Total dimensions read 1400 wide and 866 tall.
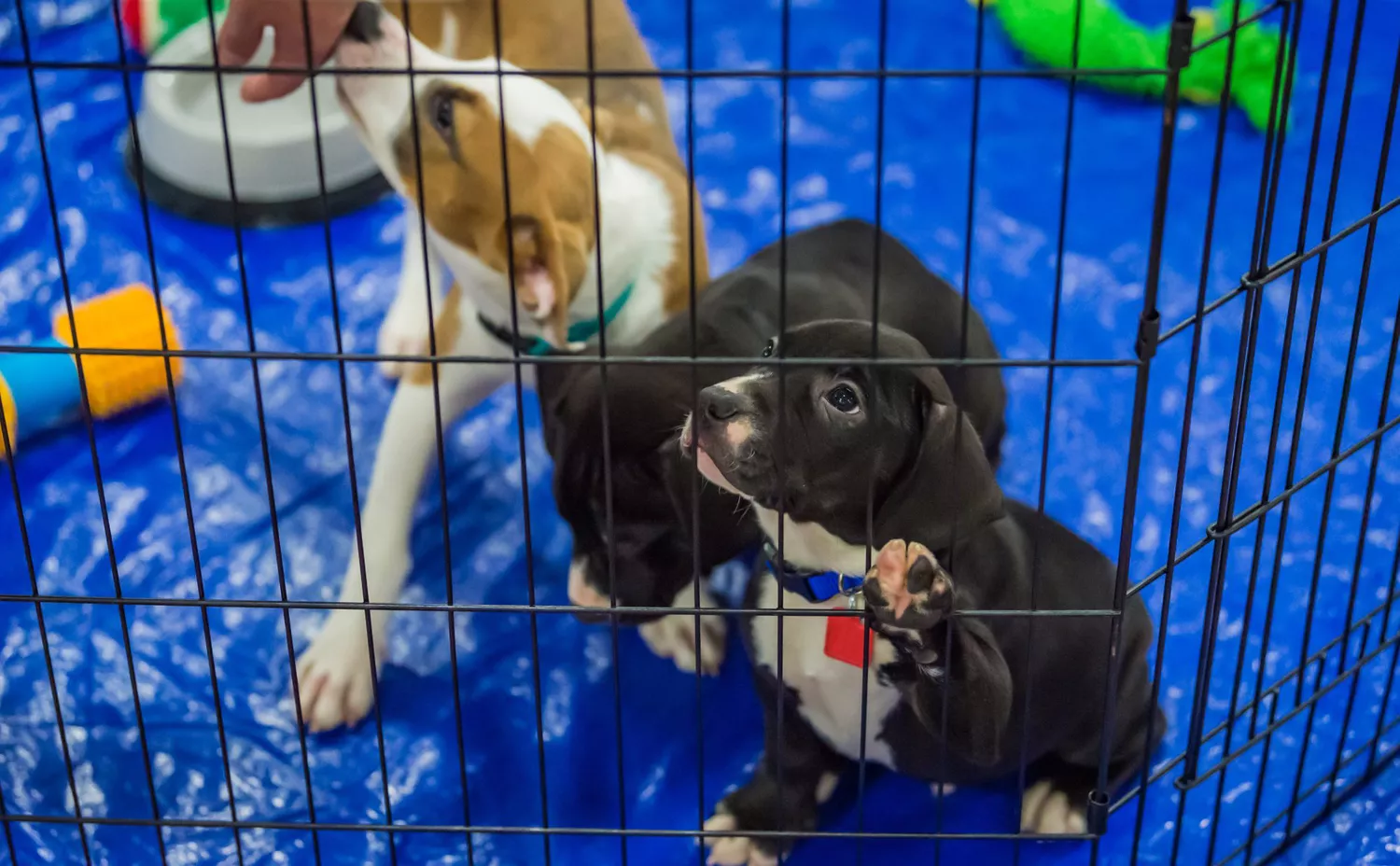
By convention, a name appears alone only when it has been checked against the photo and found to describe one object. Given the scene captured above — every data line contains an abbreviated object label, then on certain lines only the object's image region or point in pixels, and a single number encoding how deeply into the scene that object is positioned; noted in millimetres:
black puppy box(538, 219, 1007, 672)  1831
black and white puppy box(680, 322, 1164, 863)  1414
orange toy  2355
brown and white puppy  1896
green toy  3127
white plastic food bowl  2850
